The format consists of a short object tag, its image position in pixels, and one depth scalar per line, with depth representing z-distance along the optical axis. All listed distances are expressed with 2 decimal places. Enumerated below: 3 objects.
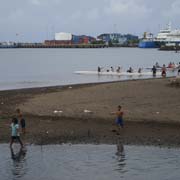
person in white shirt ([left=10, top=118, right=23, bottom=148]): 20.89
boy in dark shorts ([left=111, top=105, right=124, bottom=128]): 24.00
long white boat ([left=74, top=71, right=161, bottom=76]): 68.42
